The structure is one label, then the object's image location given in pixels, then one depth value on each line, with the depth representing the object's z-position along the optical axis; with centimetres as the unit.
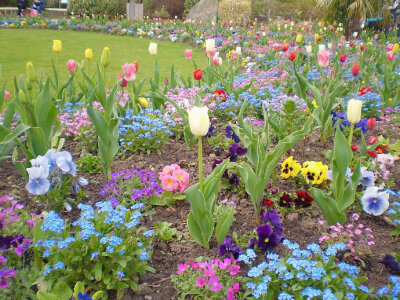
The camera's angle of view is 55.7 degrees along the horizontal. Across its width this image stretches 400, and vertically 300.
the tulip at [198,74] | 351
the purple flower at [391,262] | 170
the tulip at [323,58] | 339
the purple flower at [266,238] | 175
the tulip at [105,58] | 253
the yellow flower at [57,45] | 322
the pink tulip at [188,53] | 412
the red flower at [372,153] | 254
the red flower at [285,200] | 212
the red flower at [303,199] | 215
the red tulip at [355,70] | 370
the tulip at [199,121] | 151
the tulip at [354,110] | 189
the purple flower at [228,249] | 172
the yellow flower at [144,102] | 342
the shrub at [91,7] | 1905
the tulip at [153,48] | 356
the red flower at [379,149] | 277
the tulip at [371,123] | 281
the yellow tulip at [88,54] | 297
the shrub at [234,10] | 1594
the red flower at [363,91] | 399
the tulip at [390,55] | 422
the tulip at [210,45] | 387
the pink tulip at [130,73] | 298
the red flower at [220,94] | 358
